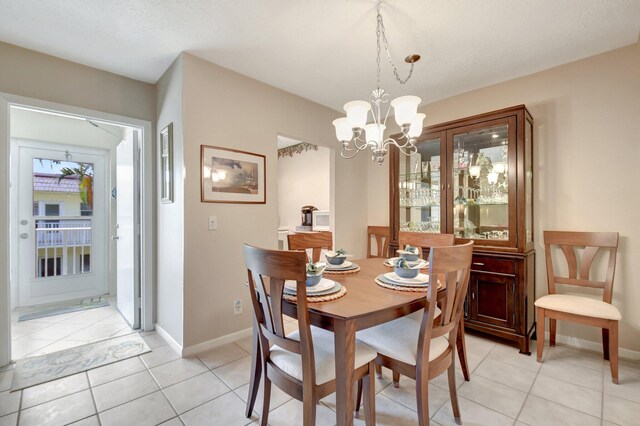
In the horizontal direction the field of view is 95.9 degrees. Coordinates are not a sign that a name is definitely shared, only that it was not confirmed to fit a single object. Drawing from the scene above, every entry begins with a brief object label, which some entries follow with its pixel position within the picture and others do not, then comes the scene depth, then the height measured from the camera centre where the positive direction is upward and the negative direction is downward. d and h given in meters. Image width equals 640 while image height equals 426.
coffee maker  4.79 -0.04
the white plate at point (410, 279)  1.55 -0.38
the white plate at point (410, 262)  1.88 -0.35
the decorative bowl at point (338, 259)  2.03 -0.33
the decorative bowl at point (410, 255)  1.92 -0.29
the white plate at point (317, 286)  1.41 -0.38
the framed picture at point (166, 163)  2.49 +0.45
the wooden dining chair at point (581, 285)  1.99 -0.61
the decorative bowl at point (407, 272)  1.62 -0.34
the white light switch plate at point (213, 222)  2.46 -0.08
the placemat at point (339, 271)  1.91 -0.40
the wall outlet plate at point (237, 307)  2.62 -0.86
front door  3.36 -0.11
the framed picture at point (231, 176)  2.44 +0.34
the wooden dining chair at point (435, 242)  1.90 -0.25
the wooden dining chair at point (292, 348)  1.18 -0.65
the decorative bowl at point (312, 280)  1.47 -0.35
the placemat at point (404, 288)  1.48 -0.40
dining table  1.17 -0.45
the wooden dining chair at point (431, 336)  1.31 -0.66
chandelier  1.73 +0.57
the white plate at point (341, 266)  1.98 -0.37
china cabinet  2.39 +0.06
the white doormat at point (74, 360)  2.00 -1.13
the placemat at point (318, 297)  1.33 -0.40
